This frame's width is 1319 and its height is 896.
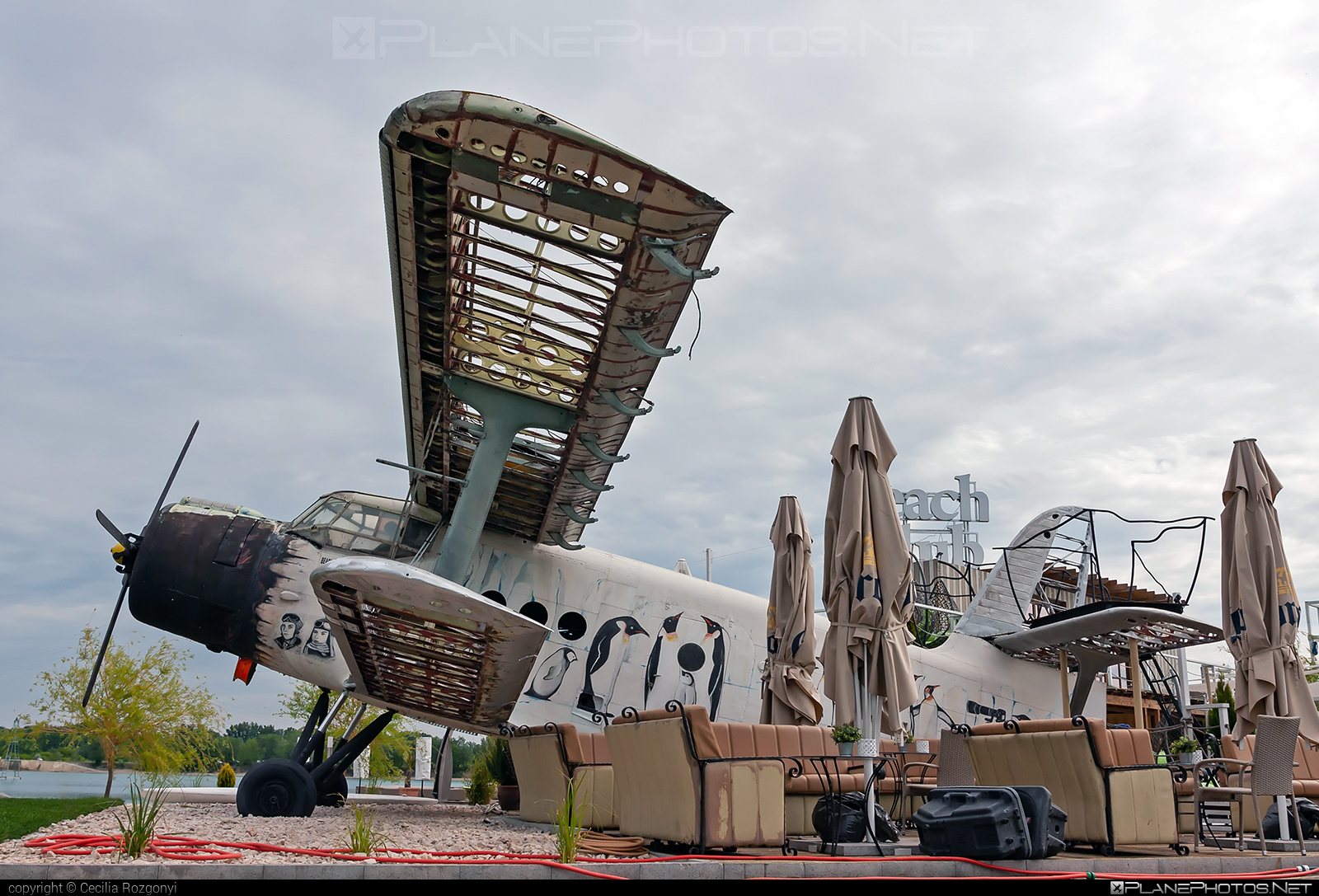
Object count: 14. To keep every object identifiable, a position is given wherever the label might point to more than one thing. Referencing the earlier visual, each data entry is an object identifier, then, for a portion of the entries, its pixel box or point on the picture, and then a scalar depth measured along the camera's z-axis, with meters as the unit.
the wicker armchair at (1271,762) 6.31
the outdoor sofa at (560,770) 7.84
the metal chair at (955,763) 7.11
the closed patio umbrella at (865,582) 7.03
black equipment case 5.14
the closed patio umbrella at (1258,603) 9.02
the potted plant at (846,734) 6.87
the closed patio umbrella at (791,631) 10.01
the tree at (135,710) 24.80
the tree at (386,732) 30.23
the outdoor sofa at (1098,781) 5.88
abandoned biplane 6.00
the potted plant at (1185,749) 8.26
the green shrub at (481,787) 14.42
